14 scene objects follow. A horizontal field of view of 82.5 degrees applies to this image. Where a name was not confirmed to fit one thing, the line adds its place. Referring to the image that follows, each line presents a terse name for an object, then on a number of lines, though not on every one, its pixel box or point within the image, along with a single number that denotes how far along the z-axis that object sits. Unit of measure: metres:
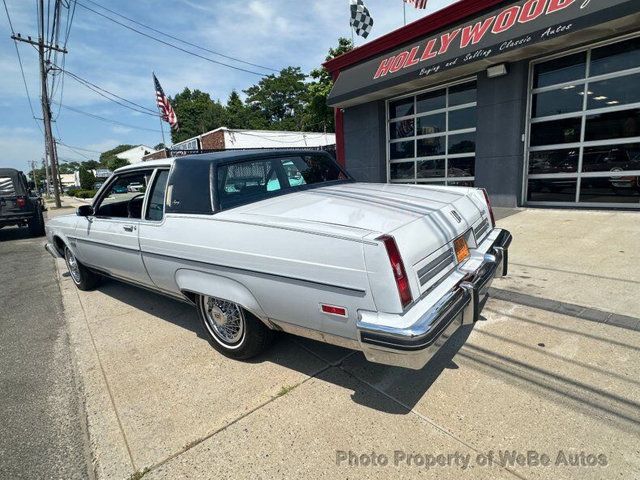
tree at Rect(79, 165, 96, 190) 59.12
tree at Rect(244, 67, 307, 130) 57.09
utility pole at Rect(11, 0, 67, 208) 20.72
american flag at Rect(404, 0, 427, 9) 9.64
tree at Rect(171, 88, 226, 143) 56.50
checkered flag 11.62
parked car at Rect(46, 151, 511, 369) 1.99
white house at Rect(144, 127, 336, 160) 24.77
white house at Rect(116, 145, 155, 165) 88.19
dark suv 9.55
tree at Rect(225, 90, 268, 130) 55.50
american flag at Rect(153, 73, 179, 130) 23.00
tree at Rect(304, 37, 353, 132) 18.88
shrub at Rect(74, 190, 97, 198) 42.47
